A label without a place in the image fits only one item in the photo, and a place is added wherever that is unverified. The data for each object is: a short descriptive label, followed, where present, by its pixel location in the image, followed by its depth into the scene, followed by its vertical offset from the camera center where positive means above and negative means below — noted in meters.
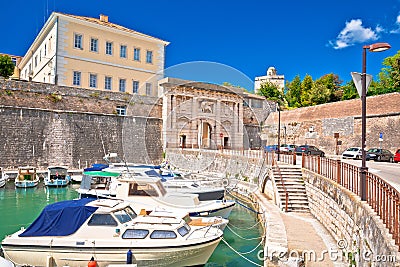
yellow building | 28.36 +8.18
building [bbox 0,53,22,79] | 46.08 +12.08
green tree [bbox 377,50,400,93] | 35.31 +8.32
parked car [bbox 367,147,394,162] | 22.41 -0.62
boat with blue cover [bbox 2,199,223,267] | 7.65 -2.33
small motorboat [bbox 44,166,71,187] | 21.11 -2.42
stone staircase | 12.02 -1.65
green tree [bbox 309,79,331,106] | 45.08 +6.96
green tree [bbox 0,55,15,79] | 33.06 +7.39
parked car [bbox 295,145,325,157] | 26.84 -0.42
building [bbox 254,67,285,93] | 93.56 +19.38
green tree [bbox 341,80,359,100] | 45.65 +7.74
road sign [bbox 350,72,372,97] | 7.18 +1.46
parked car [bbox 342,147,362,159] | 23.98 -0.55
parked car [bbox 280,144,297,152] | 28.24 -0.30
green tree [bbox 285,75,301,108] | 55.38 +9.01
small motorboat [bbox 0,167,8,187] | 20.08 -2.41
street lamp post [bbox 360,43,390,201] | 6.75 +1.02
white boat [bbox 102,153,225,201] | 12.84 -1.88
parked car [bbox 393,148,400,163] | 20.47 -0.66
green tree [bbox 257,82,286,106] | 55.61 +8.98
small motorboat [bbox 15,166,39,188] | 20.16 -2.40
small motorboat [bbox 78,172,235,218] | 11.38 -1.99
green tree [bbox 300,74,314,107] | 48.22 +8.87
